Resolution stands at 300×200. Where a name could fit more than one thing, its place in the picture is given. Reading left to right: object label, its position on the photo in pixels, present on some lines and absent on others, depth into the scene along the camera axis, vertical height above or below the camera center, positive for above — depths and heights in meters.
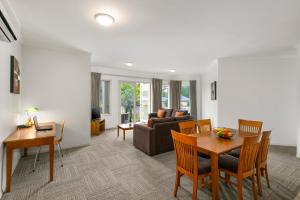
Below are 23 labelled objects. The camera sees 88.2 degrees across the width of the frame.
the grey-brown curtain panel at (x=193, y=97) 8.02 +0.09
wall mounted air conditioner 1.71 +0.84
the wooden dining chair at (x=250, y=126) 2.96 -0.55
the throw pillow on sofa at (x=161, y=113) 6.41 -0.60
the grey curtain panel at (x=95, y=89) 6.10 +0.43
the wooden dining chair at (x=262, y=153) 2.14 -0.78
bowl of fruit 2.44 -0.55
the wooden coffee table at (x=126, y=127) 4.86 -0.88
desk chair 3.05 -1.19
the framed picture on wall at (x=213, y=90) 5.35 +0.33
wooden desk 2.27 -0.64
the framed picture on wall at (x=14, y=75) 2.65 +0.45
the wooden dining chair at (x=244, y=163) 1.89 -0.85
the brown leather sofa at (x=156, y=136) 3.68 -0.90
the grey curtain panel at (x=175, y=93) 8.17 +0.33
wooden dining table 1.92 -0.63
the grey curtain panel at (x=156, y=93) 7.70 +0.32
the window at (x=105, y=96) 6.67 +0.13
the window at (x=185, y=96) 8.33 +0.17
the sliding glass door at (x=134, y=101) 7.14 -0.08
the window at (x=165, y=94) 8.37 +0.29
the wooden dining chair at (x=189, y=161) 1.91 -0.83
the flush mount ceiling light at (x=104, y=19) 2.29 +1.23
